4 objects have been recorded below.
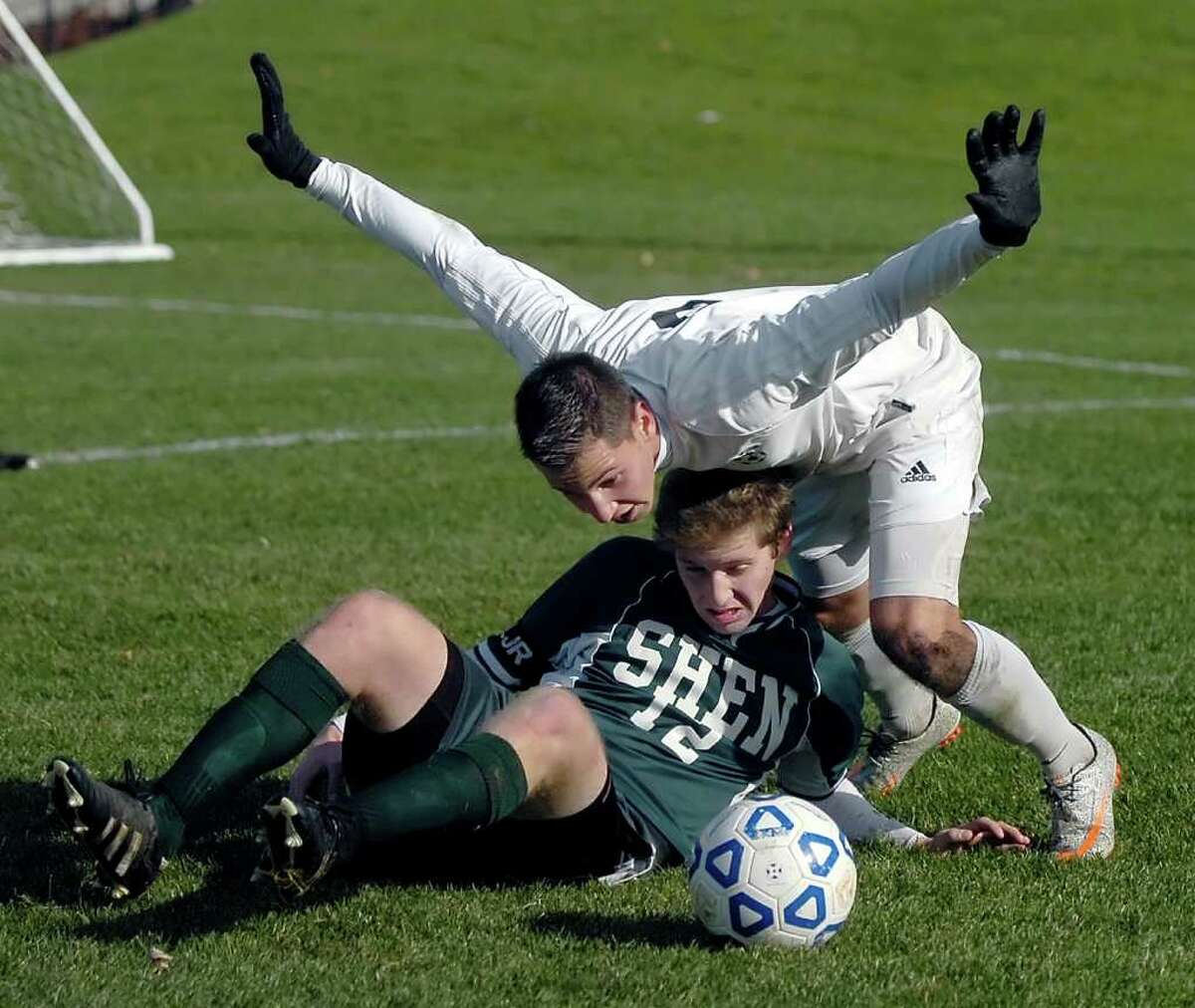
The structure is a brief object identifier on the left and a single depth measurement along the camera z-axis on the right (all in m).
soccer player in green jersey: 8.75
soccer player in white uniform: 9.23
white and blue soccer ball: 8.58
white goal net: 40.62
